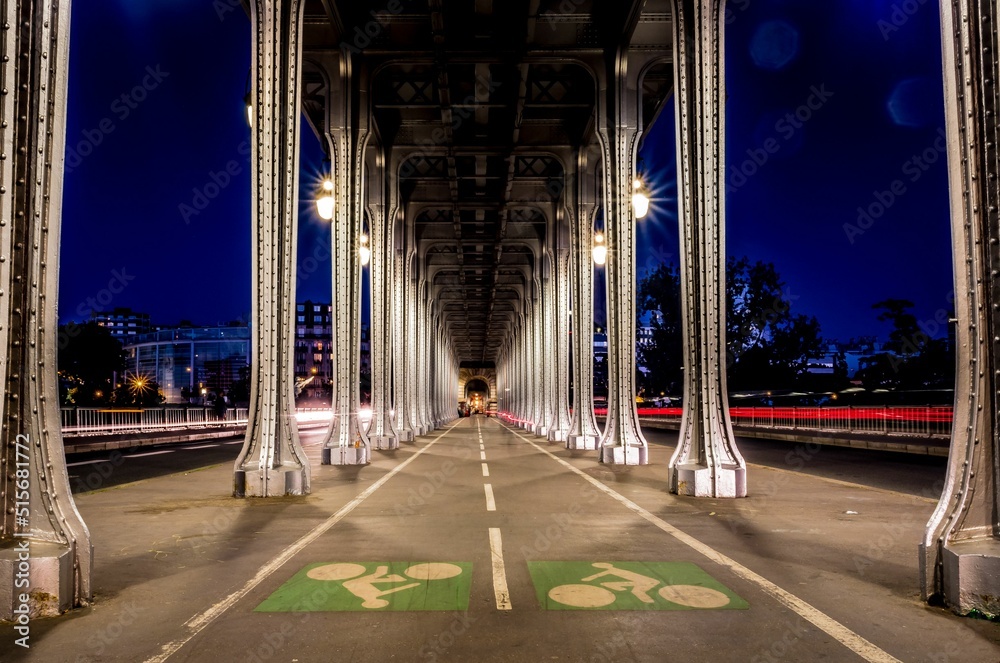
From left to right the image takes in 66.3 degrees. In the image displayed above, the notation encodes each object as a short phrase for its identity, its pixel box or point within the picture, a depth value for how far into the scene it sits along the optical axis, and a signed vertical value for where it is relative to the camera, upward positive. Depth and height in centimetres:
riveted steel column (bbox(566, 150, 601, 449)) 2728 +264
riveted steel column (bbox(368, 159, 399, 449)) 2800 +256
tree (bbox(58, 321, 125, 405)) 8156 +145
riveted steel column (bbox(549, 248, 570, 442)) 3361 +31
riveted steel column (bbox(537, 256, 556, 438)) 3812 +96
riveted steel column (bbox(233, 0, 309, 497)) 1270 +188
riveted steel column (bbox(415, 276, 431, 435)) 4351 +79
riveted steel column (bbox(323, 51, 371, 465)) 2059 +314
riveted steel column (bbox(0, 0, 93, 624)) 550 +27
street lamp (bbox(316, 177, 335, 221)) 1806 +395
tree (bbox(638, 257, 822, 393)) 8138 +300
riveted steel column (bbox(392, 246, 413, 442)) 3438 +78
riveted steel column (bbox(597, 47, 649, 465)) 2009 +339
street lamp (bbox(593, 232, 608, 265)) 2214 +343
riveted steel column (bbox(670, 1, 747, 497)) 1252 +159
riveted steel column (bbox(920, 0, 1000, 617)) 559 +30
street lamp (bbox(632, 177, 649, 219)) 1827 +407
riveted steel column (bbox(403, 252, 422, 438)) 3706 +149
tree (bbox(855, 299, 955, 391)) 5975 +64
